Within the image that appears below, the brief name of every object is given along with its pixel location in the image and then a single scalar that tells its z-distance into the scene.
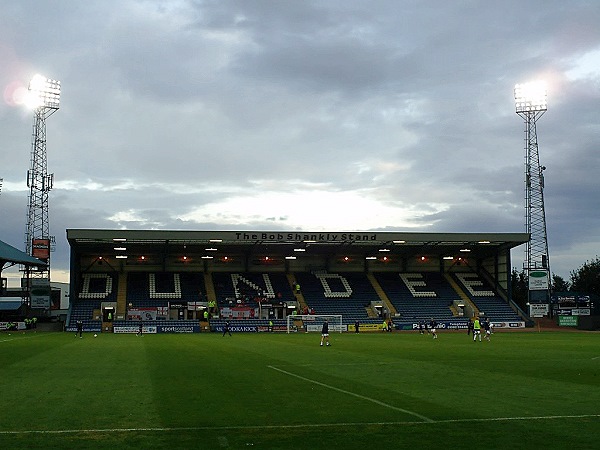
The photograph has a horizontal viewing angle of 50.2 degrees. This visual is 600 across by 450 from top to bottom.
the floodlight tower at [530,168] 76.75
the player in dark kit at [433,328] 51.92
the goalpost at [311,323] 70.38
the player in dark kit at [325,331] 40.53
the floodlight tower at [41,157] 76.50
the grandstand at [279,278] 73.12
